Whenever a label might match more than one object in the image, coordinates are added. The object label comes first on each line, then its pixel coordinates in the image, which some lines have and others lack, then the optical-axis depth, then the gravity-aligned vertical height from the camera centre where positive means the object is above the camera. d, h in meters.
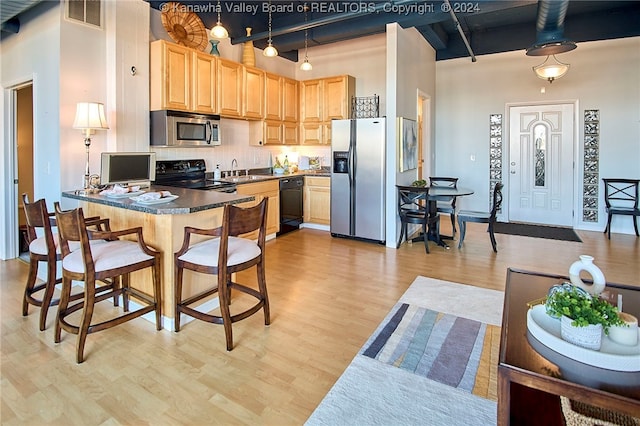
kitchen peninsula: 2.57 -0.18
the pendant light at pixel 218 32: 3.58 +1.58
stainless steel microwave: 4.19 +0.79
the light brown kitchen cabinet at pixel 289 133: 6.20 +1.08
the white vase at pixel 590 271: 1.66 -0.34
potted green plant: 1.31 -0.43
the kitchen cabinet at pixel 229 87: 4.82 +1.44
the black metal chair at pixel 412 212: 4.83 -0.20
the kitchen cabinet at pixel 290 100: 6.05 +1.60
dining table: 4.76 -0.02
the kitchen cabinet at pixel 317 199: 5.95 -0.03
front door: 6.36 +0.58
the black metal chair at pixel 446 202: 5.25 -0.09
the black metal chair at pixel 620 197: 5.71 +0.01
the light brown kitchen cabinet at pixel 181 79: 4.13 +1.36
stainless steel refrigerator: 5.17 +0.27
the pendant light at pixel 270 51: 4.36 +1.69
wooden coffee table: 1.15 -0.58
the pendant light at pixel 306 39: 5.00 +2.39
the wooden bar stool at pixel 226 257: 2.43 -0.40
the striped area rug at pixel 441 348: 2.12 -0.97
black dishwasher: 5.68 -0.10
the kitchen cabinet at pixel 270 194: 5.03 +0.04
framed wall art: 5.11 +0.76
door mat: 5.66 -0.54
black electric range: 4.45 +0.26
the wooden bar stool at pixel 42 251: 2.63 -0.40
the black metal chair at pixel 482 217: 4.76 -0.26
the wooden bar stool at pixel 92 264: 2.28 -0.43
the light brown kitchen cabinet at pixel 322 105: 6.11 +1.52
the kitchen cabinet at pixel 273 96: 5.65 +1.54
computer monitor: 3.38 +0.27
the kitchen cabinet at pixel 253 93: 5.23 +1.48
